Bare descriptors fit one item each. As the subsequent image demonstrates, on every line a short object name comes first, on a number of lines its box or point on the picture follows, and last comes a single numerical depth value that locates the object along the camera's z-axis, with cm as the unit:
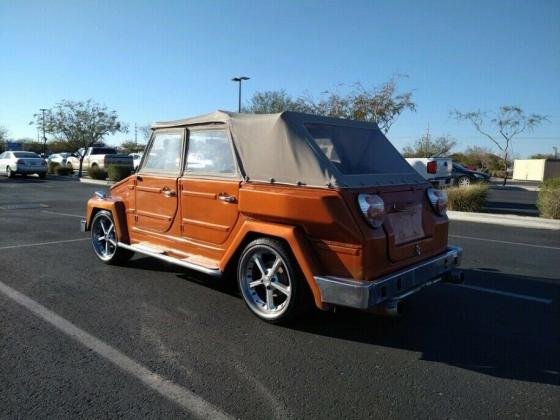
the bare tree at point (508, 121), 3006
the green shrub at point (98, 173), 2716
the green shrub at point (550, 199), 1188
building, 4169
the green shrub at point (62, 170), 3191
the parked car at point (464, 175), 2459
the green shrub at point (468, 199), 1335
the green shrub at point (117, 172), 2517
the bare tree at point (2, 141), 6428
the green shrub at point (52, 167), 3262
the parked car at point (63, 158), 3783
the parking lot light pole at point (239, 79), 3319
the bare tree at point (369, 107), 2619
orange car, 376
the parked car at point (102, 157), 3103
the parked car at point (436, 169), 1878
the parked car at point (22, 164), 2784
